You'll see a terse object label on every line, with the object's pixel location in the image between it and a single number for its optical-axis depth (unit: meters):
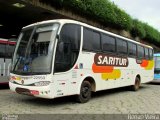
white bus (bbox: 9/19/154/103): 5.35
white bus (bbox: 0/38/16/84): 8.66
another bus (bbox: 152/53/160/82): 13.04
